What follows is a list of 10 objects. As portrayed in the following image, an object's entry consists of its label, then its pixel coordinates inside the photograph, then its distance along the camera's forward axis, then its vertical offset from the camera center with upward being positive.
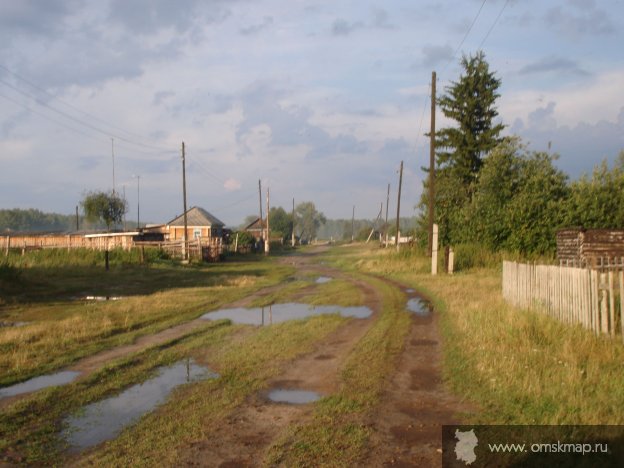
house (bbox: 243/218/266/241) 87.16 +1.22
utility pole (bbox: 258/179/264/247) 72.56 +5.88
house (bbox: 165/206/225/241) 69.12 +1.33
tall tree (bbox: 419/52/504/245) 41.44 +7.54
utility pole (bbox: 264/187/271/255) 65.94 -1.40
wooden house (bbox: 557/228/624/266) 19.94 -0.50
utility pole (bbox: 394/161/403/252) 60.77 +4.16
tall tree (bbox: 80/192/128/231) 73.75 +4.18
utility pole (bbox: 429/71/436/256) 31.77 +4.13
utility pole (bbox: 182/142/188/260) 44.16 +3.91
